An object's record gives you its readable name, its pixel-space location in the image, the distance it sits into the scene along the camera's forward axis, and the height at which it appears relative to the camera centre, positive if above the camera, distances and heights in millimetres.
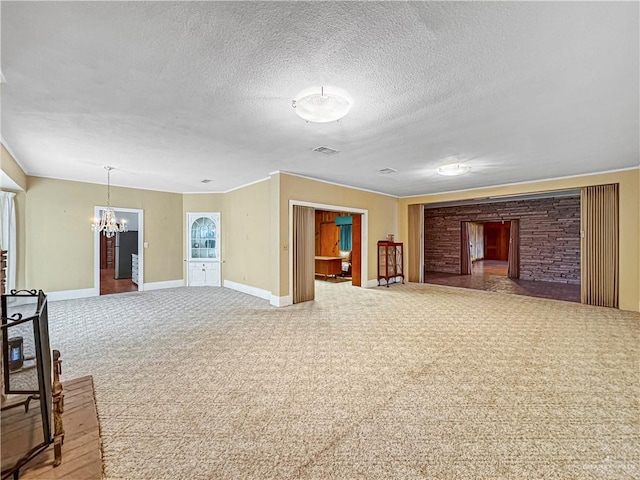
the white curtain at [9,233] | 5496 +188
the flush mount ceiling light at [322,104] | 2531 +1218
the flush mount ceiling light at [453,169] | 5035 +1265
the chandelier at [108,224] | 6160 +406
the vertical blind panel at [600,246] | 5613 -112
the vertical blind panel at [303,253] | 6031 -250
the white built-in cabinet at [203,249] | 8242 -201
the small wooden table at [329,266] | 9555 -805
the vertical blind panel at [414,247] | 9008 -184
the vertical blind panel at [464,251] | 11039 -385
